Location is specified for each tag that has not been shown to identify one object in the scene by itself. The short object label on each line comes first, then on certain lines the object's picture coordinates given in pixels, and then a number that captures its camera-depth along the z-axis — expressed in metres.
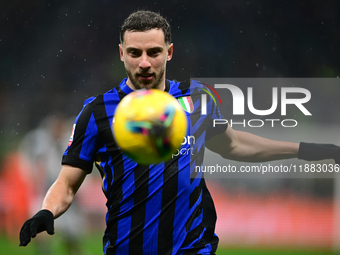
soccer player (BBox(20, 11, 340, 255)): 12.61
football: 12.41
